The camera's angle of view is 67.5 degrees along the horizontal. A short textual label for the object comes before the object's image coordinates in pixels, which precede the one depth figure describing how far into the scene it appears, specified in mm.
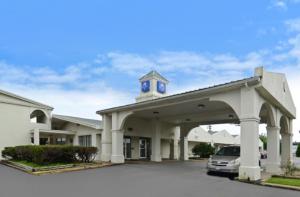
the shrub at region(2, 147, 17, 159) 15532
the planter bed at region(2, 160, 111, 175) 11602
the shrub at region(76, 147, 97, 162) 14717
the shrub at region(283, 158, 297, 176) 11272
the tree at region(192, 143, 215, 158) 25052
